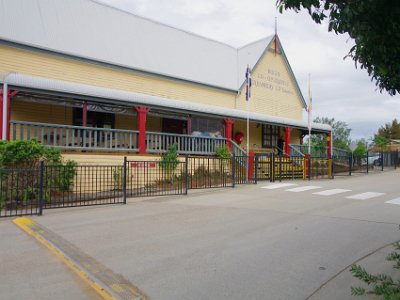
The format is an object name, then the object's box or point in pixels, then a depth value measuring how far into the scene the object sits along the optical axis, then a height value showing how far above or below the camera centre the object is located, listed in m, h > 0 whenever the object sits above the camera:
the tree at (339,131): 41.90 +3.93
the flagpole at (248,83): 19.62 +4.45
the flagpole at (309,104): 22.94 +3.84
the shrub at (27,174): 10.62 -0.38
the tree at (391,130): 63.47 +5.92
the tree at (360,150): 30.92 +1.14
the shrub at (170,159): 15.30 +0.17
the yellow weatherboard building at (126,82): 14.52 +4.40
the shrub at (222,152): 18.16 +0.55
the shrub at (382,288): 3.10 -1.15
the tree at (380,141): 37.95 +2.39
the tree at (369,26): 3.68 +1.47
